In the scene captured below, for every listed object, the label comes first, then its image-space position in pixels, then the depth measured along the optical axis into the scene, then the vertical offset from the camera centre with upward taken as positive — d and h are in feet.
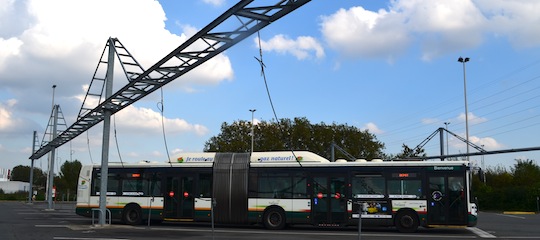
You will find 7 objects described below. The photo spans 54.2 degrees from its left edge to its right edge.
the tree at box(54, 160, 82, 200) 306.96 +5.00
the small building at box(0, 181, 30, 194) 373.20 -1.13
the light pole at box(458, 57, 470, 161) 191.21 +36.72
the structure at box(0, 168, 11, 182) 472.44 +7.69
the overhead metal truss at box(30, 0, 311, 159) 40.14 +12.95
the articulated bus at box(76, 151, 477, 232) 66.03 -0.43
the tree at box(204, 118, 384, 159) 198.39 +18.12
